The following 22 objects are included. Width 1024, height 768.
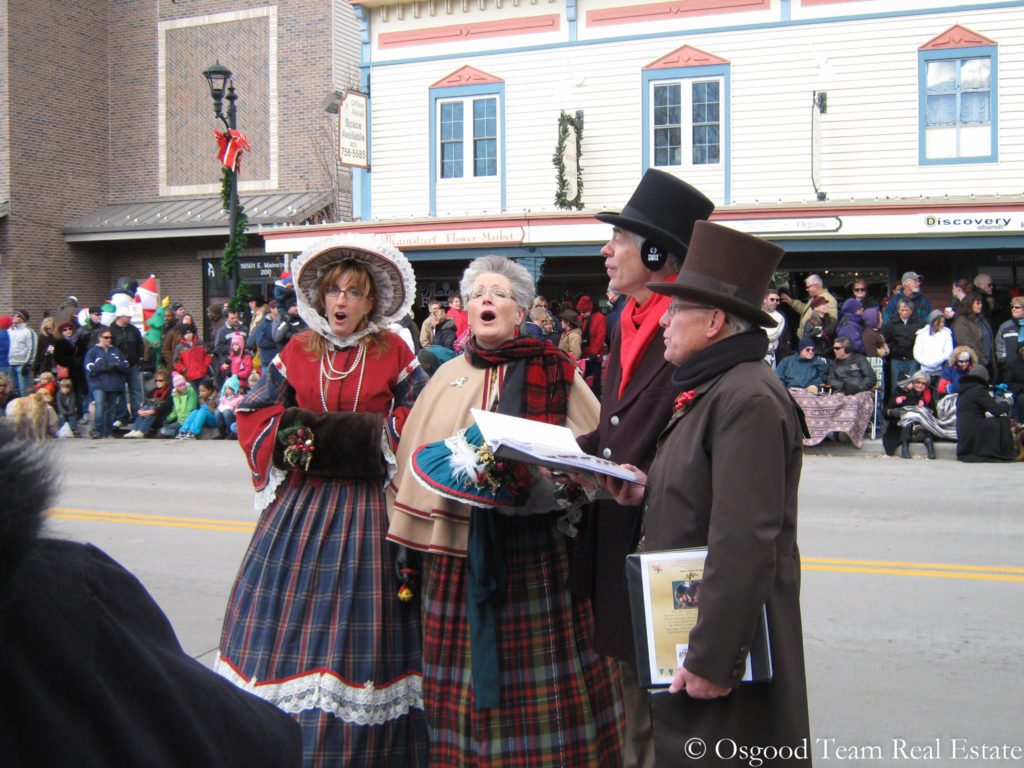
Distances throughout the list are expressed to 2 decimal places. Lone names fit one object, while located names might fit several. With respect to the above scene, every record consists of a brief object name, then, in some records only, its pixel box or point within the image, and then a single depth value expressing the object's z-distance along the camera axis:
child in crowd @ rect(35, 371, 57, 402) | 16.13
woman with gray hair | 3.32
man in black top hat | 2.93
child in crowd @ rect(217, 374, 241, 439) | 14.98
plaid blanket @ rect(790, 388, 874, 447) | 12.15
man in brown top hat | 2.22
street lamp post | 14.84
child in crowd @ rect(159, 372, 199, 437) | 15.80
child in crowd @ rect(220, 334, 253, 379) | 14.96
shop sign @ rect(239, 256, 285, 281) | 22.80
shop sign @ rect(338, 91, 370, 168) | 18.42
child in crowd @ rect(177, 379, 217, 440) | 15.50
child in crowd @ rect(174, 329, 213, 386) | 15.94
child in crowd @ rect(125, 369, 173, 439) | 15.96
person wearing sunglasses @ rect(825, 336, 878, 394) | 12.55
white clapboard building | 15.74
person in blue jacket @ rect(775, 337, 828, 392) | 12.87
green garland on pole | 15.30
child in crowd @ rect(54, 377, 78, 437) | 16.62
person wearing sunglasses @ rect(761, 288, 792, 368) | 12.77
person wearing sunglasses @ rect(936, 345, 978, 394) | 12.06
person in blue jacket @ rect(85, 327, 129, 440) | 15.77
